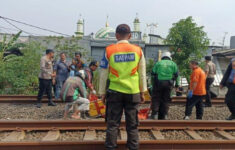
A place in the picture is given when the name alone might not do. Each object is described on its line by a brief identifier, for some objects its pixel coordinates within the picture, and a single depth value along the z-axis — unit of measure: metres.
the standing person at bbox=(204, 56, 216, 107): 8.34
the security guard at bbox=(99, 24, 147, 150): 3.42
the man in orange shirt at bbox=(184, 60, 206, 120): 6.29
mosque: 18.95
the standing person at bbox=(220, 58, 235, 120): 6.07
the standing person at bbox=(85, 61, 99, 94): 6.50
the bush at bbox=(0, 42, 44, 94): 11.16
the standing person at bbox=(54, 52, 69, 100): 8.45
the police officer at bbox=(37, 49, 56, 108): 7.47
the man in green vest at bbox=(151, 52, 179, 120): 5.78
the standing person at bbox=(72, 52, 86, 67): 7.61
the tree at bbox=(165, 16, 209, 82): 12.81
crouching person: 5.84
